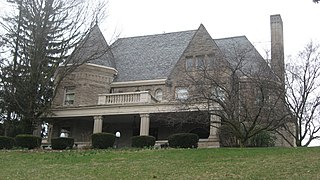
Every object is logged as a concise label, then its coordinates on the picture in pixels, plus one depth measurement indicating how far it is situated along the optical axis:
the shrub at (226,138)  29.92
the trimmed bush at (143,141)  28.09
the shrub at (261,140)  30.87
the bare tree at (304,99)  29.88
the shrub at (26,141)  28.97
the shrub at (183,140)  27.38
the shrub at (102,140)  28.09
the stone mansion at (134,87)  32.34
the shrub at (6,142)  29.08
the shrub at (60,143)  28.89
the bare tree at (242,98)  26.31
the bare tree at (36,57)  32.50
